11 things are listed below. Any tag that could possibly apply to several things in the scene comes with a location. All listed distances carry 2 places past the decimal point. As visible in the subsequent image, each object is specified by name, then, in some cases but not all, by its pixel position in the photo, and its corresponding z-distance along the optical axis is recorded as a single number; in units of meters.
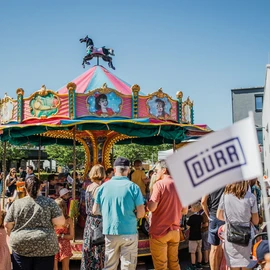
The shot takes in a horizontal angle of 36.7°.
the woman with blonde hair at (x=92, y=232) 5.56
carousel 8.77
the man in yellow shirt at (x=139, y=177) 10.06
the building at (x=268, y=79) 25.58
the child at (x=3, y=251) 4.41
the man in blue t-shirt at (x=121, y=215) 4.85
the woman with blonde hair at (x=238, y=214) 4.62
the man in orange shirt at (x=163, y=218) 5.37
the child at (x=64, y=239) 5.52
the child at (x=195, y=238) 6.78
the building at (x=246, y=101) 41.28
